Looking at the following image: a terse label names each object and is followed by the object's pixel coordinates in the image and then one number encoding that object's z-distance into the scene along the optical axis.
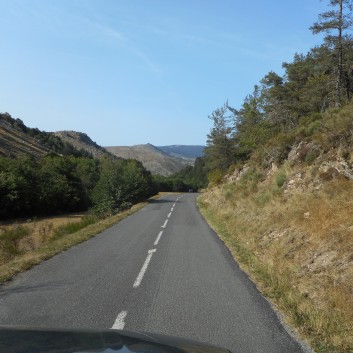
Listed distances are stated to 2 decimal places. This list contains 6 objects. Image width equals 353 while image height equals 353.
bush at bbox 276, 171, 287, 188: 18.12
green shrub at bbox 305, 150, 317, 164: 17.62
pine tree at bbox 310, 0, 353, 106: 26.83
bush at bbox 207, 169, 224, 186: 48.99
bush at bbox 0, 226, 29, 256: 15.91
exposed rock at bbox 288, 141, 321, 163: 17.84
